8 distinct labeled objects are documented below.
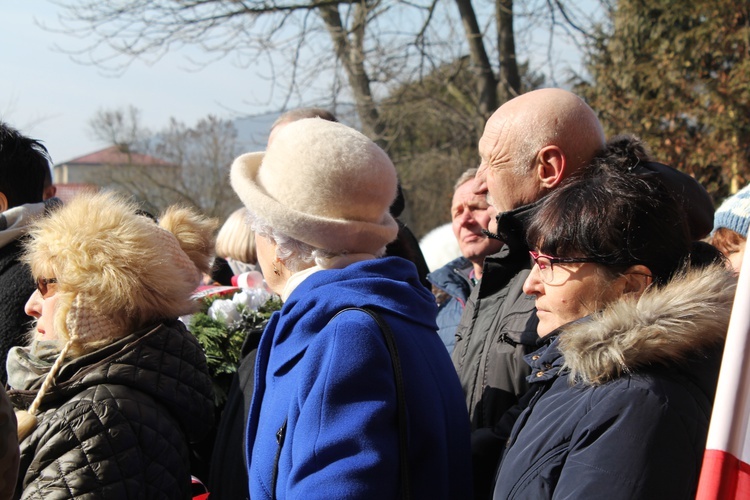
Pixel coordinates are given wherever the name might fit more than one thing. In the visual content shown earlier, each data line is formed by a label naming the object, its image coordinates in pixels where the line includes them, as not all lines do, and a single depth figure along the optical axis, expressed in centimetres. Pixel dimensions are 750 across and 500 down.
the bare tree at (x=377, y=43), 955
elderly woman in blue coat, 164
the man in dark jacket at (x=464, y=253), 345
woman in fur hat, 191
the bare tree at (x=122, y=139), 2758
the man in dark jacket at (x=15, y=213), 263
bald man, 232
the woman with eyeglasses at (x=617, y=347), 149
